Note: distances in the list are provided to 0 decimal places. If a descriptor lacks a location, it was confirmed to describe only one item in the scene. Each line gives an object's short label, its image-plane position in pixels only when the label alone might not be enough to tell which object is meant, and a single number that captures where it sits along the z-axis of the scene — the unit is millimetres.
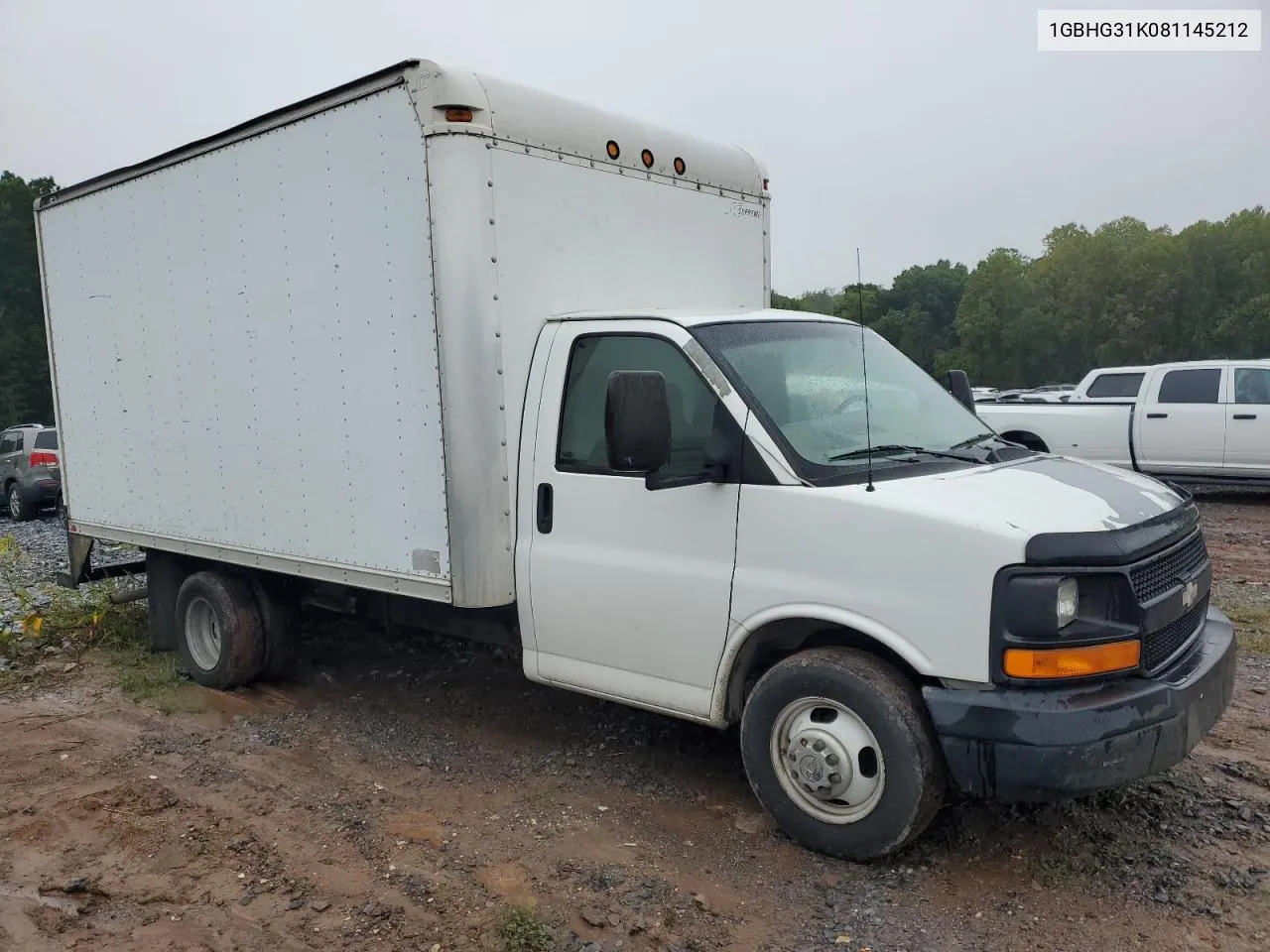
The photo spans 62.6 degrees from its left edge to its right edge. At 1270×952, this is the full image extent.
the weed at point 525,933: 3545
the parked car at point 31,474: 18422
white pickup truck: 13070
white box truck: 3631
